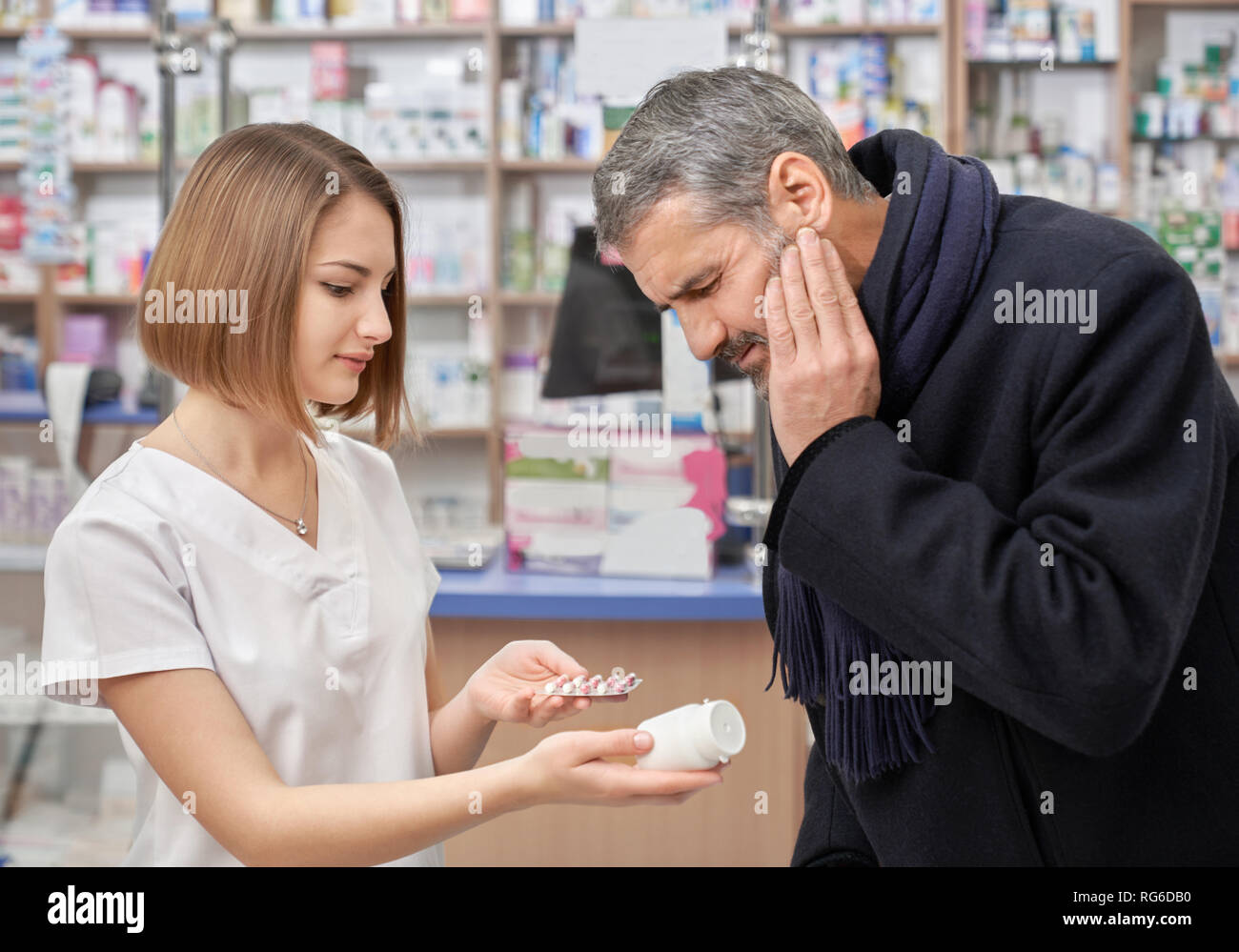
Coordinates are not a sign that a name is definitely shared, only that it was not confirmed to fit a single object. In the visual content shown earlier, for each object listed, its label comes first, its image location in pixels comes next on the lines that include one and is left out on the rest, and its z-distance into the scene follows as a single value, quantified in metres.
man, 0.92
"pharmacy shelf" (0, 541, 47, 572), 2.60
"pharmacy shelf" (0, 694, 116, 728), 3.13
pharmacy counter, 2.18
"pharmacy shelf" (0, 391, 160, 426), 3.84
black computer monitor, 2.51
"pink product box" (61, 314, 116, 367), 4.91
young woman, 1.10
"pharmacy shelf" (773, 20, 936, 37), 4.56
